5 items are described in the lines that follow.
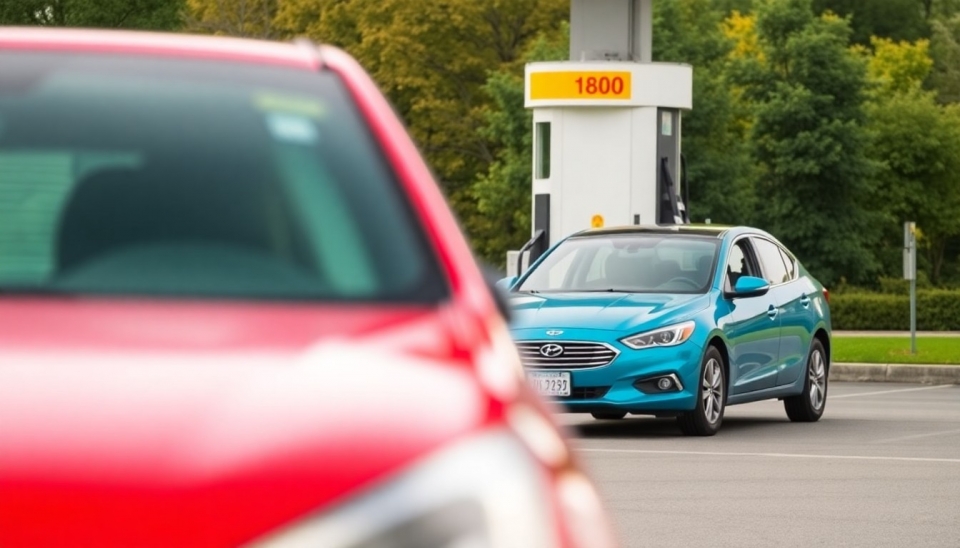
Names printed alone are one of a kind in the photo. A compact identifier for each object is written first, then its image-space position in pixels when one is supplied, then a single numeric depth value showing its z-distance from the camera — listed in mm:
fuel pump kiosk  31719
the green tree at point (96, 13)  53281
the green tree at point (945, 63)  95500
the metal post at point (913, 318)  28156
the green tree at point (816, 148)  63188
